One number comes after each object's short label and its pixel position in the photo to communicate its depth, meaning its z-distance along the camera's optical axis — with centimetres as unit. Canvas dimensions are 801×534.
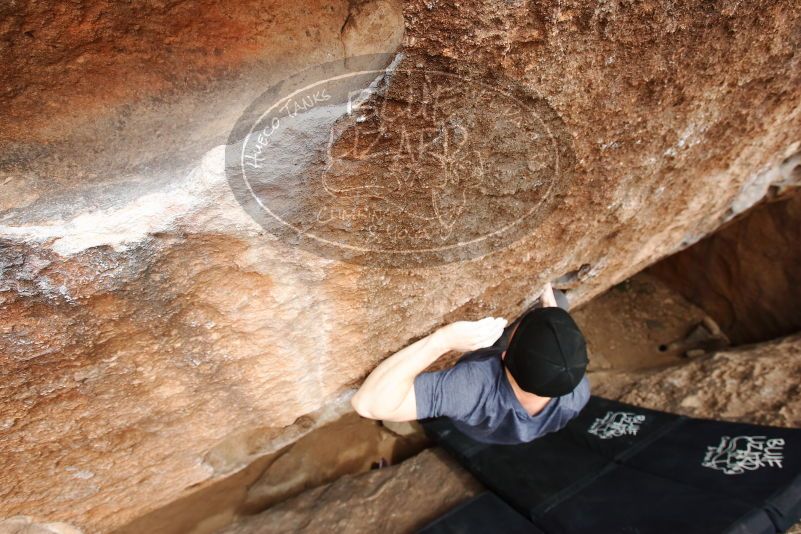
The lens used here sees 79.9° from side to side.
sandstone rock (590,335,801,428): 148
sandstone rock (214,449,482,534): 138
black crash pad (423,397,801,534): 117
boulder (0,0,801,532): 70
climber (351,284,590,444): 106
